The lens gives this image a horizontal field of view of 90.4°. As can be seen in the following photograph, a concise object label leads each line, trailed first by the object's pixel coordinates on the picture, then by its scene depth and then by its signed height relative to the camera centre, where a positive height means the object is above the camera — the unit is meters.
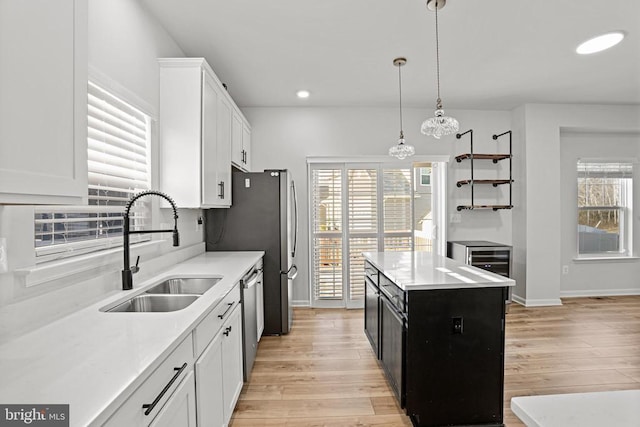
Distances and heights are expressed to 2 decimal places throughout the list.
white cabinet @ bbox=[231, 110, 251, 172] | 3.41 +0.85
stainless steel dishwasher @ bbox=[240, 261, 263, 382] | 2.36 -0.82
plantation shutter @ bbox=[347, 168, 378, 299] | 4.36 -0.05
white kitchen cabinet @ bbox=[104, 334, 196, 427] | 0.85 -0.57
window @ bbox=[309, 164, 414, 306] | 4.36 -0.08
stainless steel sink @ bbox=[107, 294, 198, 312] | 1.76 -0.49
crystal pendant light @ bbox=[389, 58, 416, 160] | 3.06 +0.64
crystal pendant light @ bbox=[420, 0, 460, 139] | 2.19 +0.65
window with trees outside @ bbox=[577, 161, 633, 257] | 4.77 +0.09
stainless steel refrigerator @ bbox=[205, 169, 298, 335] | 3.35 -0.14
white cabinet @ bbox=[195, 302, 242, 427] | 1.42 -0.84
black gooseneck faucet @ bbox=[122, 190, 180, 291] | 1.75 -0.24
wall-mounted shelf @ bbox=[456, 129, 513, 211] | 4.34 +0.48
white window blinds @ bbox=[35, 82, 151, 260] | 1.43 +0.18
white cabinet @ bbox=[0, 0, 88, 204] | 0.80 +0.32
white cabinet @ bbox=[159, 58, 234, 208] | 2.40 +0.65
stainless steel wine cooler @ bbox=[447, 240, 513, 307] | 4.07 -0.54
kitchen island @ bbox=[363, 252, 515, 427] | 1.88 -0.82
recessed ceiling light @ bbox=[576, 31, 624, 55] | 2.67 +1.50
